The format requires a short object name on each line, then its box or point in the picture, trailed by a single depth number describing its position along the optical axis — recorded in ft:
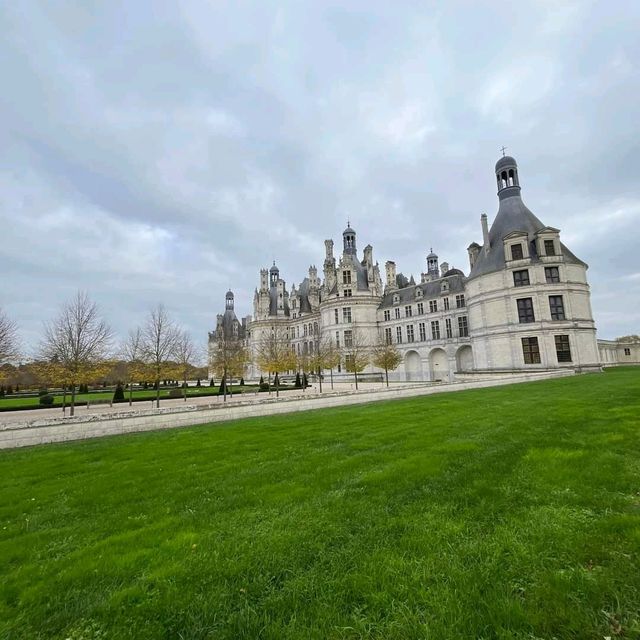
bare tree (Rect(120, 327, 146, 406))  86.83
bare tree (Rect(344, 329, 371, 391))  168.14
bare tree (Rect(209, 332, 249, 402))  109.16
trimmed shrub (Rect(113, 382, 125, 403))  99.81
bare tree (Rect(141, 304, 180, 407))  82.77
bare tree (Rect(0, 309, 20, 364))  64.80
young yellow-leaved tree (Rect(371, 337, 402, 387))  117.39
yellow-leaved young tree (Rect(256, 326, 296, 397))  114.32
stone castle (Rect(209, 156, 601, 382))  116.57
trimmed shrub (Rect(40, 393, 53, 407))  87.86
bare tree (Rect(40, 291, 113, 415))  67.87
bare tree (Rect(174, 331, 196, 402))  98.02
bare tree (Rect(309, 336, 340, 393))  123.44
